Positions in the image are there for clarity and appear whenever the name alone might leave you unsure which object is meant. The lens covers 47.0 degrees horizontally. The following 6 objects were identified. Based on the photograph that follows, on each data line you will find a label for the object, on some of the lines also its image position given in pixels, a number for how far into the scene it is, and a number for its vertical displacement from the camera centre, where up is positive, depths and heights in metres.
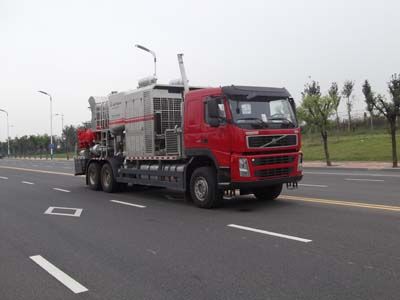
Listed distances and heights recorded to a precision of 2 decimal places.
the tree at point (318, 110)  29.64 +2.08
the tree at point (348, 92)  52.32 +5.62
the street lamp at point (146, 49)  23.35 +5.14
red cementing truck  10.05 +0.15
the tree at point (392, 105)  24.86 +1.93
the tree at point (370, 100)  25.67 +2.28
